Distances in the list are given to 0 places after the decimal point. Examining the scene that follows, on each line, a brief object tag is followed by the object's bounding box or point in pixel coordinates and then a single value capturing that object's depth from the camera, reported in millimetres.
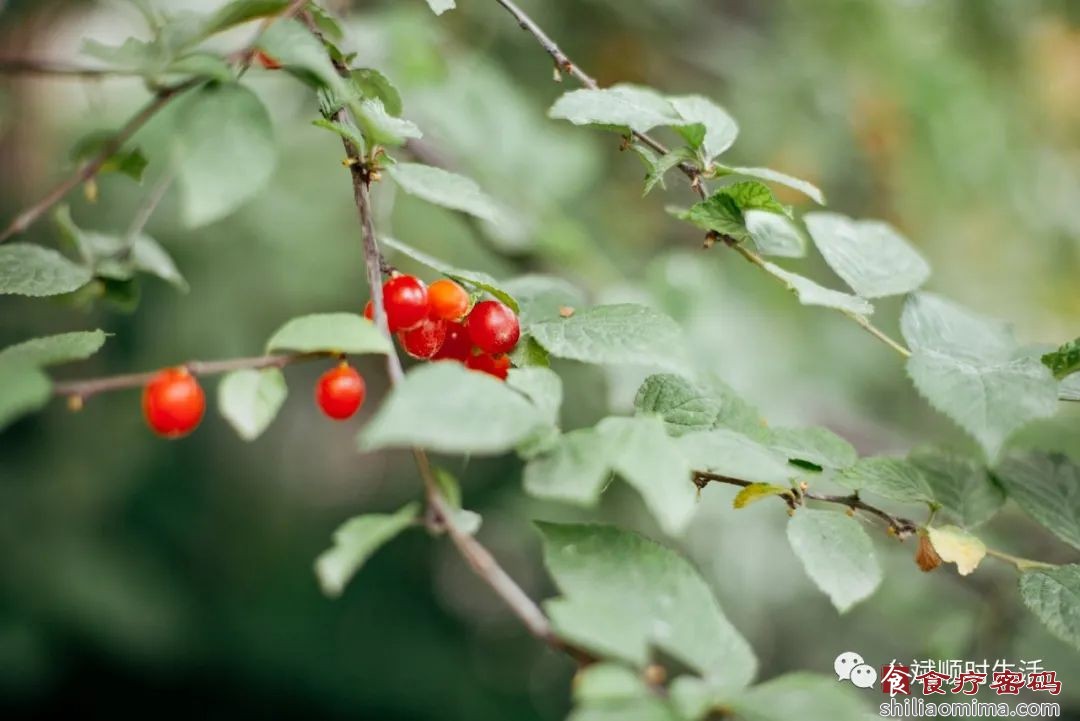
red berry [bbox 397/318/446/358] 340
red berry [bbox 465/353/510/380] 345
